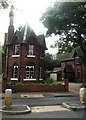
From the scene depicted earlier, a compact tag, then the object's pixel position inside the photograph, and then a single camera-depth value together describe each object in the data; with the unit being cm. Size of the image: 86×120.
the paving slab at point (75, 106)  608
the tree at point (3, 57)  2108
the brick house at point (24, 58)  1452
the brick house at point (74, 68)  2198
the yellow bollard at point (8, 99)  605
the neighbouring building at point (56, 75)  2576
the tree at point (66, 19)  1090
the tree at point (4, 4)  509
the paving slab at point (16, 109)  542
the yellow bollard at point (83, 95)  667
